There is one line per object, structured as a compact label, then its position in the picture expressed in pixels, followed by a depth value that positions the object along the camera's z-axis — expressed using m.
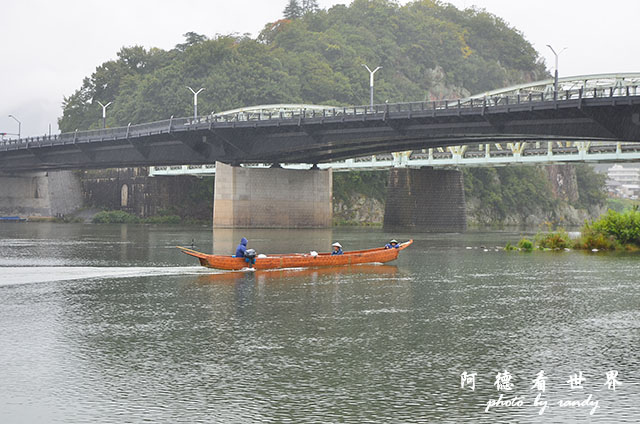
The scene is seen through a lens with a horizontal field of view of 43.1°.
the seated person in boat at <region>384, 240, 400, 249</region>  45.20
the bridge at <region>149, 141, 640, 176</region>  89.56
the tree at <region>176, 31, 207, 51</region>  187.50
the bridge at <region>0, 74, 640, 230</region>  64.38
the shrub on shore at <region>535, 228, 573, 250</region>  57.84
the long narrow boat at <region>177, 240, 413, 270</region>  38.31
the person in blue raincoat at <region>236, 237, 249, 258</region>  38.91
